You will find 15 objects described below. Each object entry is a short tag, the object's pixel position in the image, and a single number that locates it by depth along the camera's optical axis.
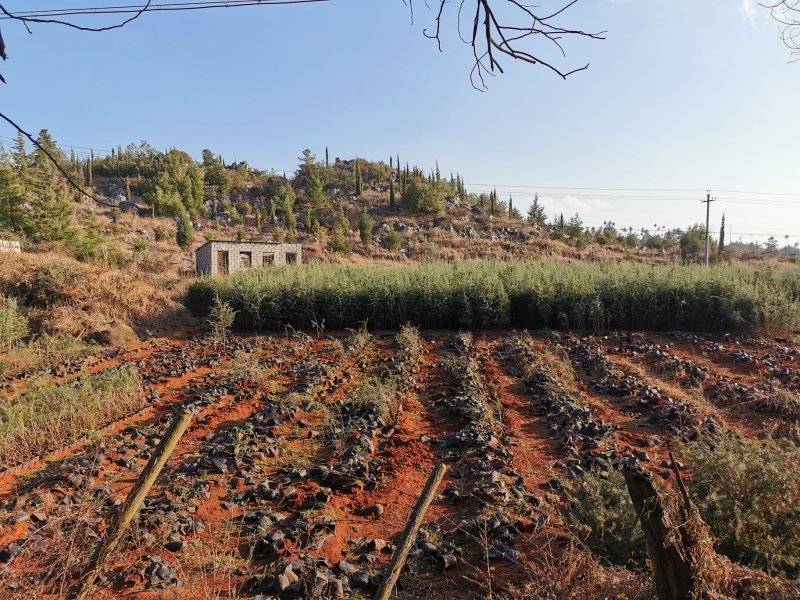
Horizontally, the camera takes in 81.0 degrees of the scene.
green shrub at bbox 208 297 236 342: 12.64
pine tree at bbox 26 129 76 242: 25.47
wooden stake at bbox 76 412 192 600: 2.04
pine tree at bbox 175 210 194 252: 33.78
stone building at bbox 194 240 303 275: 24.97
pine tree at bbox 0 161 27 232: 26.78
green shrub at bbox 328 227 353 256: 37.99
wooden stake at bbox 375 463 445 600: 1.84
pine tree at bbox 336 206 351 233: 45.77
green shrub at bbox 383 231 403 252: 41.94
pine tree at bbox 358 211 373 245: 42.40
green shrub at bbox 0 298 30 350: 10.80
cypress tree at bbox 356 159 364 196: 57.75
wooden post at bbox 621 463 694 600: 1.92
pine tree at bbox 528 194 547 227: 55.34
